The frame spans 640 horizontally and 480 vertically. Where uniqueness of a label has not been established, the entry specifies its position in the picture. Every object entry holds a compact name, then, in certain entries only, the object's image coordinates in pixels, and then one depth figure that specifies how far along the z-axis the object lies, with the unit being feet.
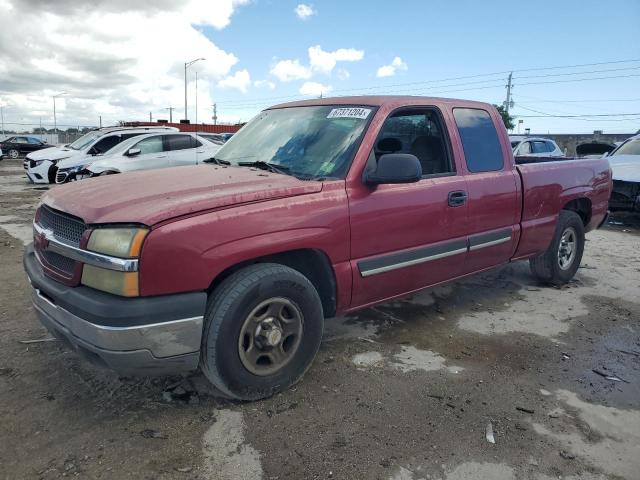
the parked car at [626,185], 29.19
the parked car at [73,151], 42.97
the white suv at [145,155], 35.88
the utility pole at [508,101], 161.61
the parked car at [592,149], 36.11
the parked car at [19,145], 93.15
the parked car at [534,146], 41.68
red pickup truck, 8.07
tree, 131.97
